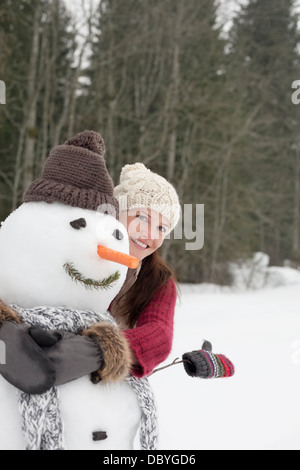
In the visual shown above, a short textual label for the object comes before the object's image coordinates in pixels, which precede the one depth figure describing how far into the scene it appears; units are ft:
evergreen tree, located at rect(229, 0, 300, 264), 40.42
